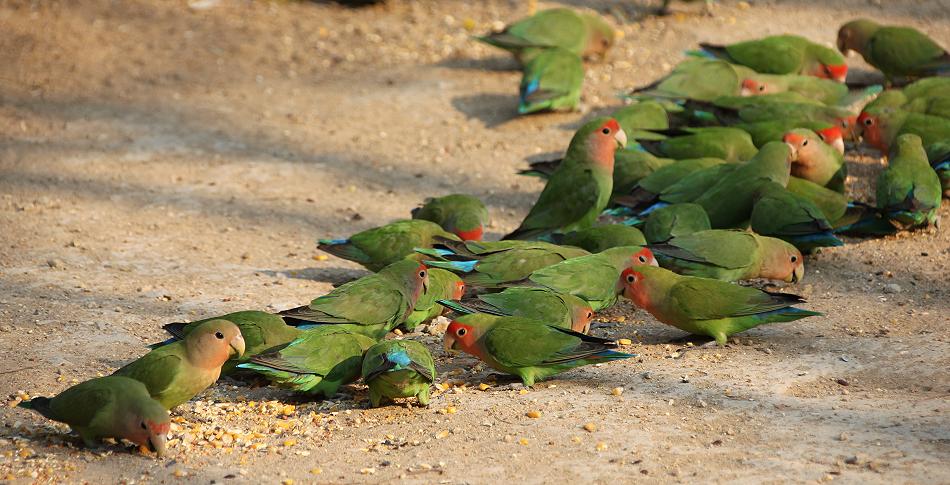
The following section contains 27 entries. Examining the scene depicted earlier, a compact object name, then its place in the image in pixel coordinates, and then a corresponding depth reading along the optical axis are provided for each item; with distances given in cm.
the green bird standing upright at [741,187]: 1307
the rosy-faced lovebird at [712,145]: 1470
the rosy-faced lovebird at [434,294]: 1131
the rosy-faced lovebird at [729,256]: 1170
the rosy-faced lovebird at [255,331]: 984
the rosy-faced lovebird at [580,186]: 1352
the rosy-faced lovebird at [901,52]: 1714
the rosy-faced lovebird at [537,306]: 1050
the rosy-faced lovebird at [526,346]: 961
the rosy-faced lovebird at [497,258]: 1164
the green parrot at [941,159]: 1362
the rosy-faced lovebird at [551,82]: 1742
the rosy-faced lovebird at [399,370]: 898
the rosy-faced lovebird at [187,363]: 887
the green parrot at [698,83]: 1669
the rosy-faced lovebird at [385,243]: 1262
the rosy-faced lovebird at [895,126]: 1439
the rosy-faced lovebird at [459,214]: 1336
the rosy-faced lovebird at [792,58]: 1753
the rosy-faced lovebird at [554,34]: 1900
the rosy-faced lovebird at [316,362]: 937
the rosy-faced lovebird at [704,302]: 1030
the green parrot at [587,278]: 1102
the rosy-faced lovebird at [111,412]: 830
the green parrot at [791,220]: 1234
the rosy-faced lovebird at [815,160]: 1380
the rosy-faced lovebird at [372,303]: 1055
